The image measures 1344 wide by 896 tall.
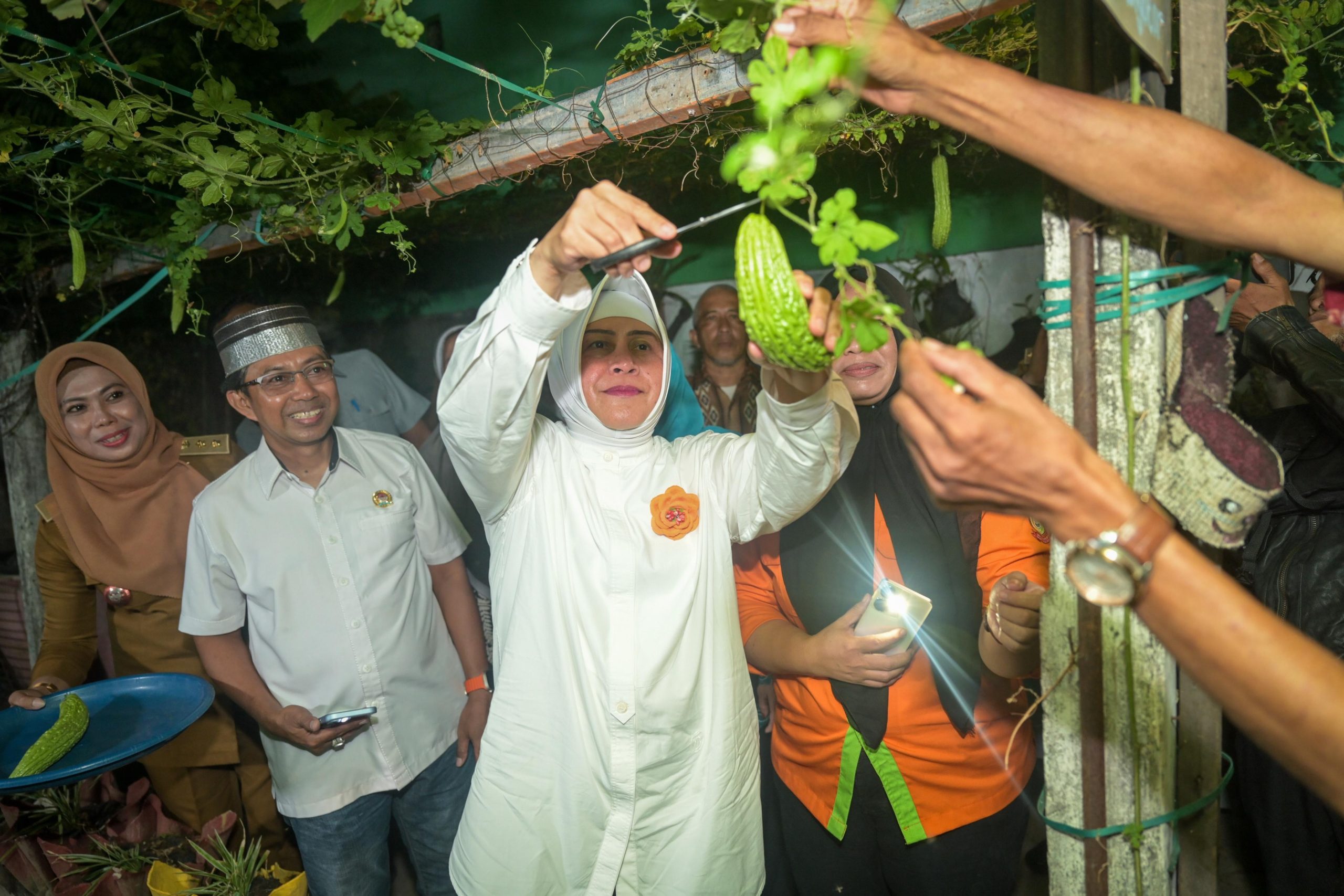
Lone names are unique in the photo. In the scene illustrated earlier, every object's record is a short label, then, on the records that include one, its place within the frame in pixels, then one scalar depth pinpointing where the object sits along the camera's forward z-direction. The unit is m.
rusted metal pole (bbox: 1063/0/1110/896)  1.38
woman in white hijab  2.12
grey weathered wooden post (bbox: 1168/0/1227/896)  1.34
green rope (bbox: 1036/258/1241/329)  1.31
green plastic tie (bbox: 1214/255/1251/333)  1.33
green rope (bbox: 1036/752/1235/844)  1.48
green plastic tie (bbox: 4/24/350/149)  2.36
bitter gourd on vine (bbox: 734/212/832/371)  1.31
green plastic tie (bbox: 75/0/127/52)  1.94
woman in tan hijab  3.48
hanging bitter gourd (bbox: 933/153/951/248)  2.68
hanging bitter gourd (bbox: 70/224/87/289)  3.13
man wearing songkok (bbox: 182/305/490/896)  2.92
